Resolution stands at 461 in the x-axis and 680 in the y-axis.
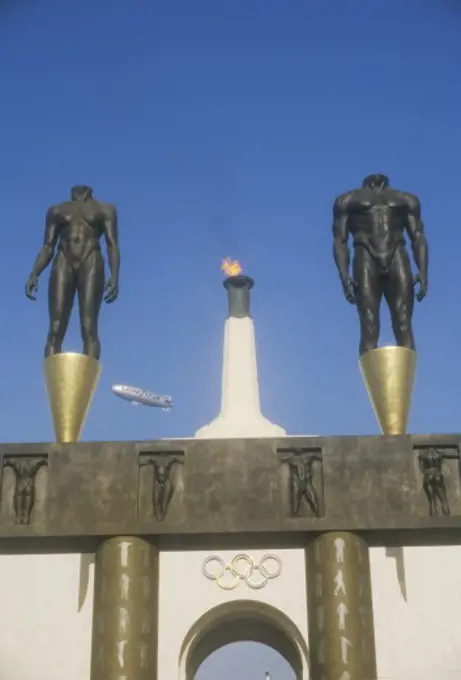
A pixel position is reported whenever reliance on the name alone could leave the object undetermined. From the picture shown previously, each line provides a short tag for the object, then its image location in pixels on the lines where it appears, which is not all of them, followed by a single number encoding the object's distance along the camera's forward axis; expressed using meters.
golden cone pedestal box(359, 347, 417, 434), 14.61
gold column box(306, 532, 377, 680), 12.34
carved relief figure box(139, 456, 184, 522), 13.30
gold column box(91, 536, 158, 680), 12.40
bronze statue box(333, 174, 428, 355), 15.30
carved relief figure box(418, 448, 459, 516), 13.30
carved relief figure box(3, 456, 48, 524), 13.41
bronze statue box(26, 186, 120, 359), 15.41
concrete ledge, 13.23
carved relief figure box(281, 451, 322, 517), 13.33
